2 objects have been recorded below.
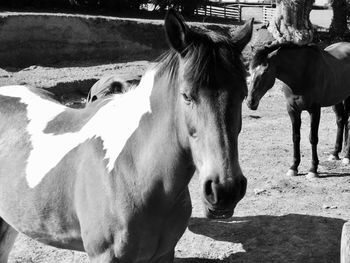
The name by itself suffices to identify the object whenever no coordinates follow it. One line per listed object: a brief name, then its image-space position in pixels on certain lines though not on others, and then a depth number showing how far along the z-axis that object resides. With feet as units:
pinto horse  6.55
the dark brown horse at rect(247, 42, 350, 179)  20.02
